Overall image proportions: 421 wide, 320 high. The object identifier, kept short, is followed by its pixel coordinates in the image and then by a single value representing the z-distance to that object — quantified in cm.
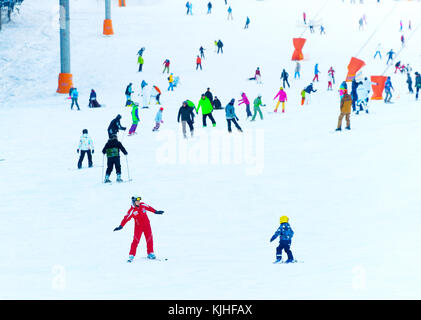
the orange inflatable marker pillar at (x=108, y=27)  4888
